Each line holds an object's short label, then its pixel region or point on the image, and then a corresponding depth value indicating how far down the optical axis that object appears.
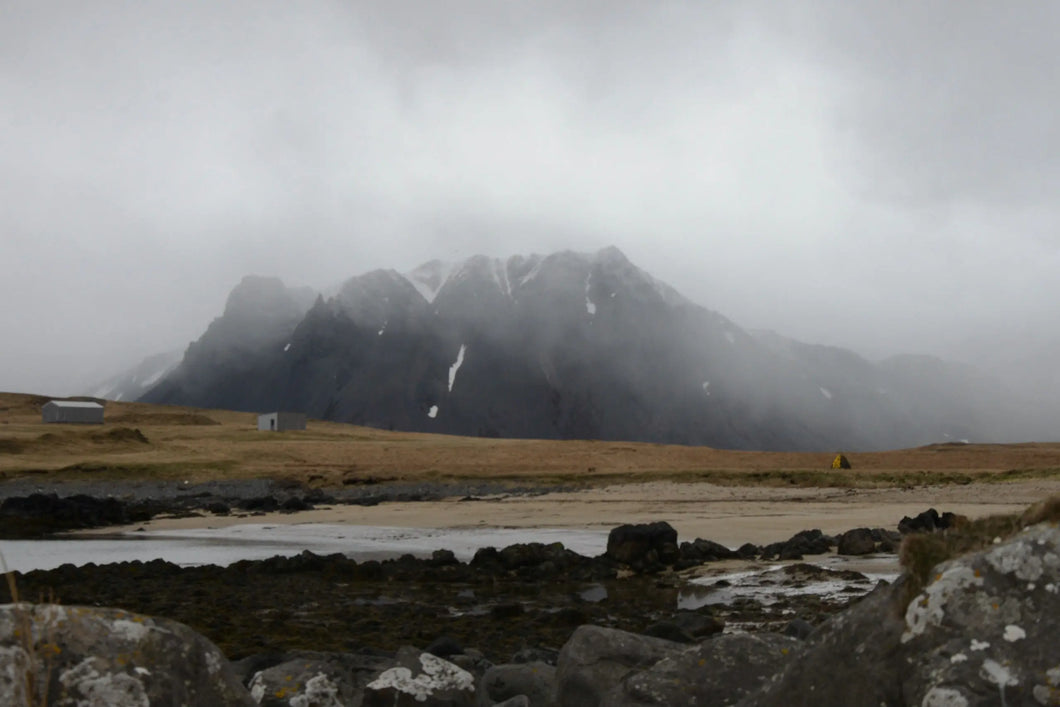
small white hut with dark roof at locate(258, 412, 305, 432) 110.75
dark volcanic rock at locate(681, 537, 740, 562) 23.53
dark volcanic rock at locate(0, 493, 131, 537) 37.06
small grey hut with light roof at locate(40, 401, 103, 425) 112.75
